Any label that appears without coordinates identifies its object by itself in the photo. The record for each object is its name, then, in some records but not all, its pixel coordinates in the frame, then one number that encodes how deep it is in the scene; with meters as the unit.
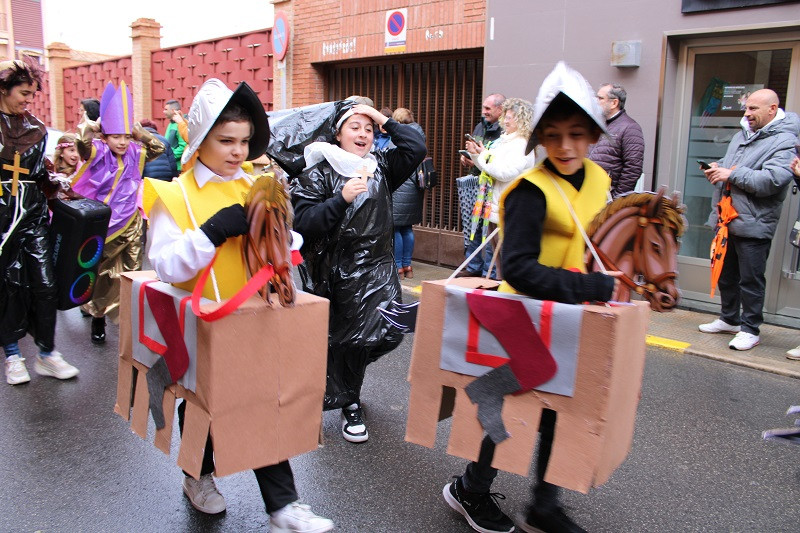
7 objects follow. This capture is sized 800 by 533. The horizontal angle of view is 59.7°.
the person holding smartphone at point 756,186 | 5.31
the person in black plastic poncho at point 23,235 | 4.34
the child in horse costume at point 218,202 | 2.45
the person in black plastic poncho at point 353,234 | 3.49
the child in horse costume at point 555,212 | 2.20
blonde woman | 5.91
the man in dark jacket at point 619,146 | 6.03
